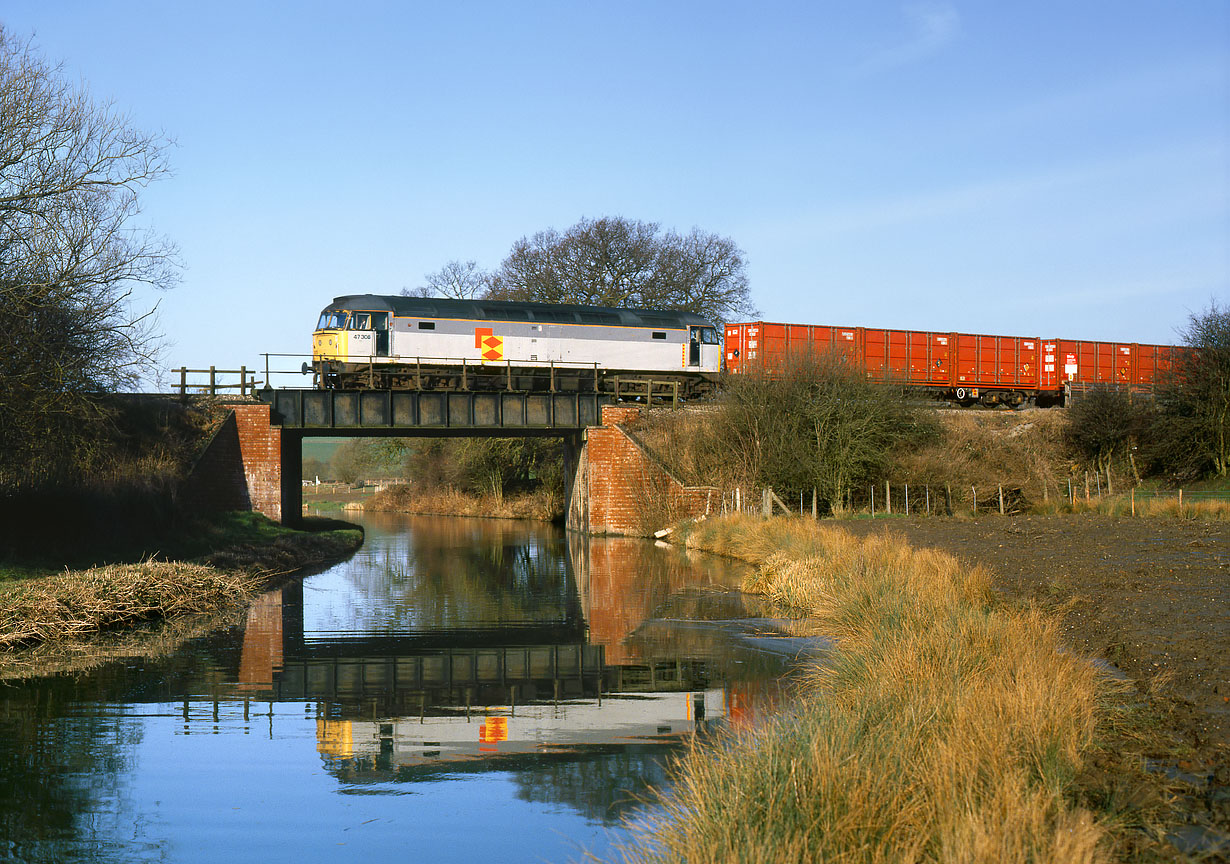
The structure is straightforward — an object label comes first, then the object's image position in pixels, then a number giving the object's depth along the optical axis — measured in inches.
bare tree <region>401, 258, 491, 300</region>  2622.5
